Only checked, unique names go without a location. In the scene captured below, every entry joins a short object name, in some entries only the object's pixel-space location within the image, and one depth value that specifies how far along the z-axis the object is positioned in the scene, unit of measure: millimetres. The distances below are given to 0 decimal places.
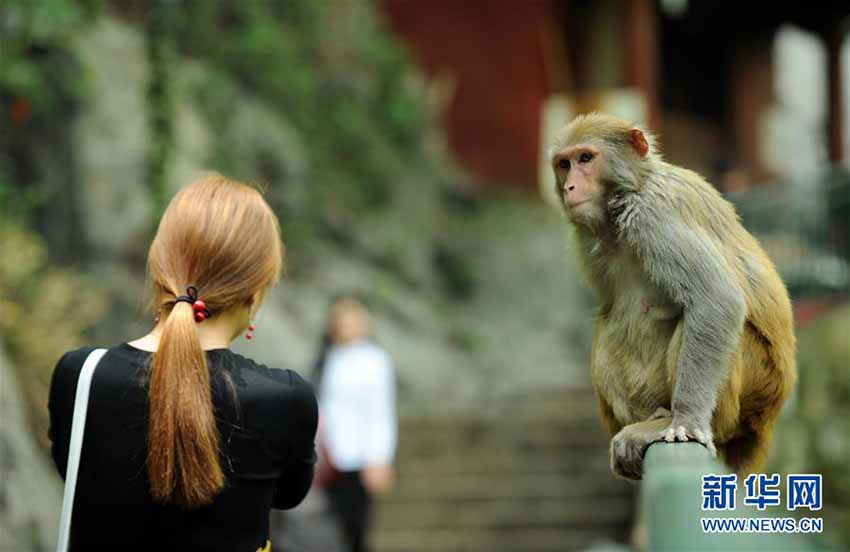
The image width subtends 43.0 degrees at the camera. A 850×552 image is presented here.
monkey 3125
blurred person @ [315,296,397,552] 6488
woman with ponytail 2305
